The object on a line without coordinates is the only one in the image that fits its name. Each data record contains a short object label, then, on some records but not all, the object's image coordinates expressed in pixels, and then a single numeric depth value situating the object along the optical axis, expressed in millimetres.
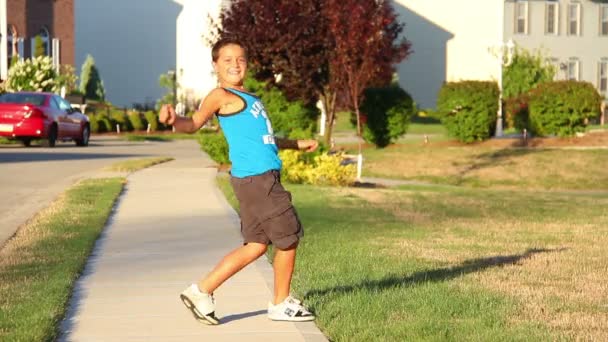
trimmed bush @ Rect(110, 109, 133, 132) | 52125
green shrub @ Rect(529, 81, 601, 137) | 37281
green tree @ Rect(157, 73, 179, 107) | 62094
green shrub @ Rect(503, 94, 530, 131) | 39125
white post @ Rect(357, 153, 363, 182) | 25898
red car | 35562
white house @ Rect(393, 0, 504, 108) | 68938
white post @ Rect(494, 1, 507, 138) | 38750
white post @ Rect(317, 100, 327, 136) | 53419
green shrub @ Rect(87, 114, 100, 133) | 50719
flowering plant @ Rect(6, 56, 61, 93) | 50594
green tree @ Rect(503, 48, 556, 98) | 58066
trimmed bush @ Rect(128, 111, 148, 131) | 53000
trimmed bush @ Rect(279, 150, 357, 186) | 23828
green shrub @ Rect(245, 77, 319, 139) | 34594
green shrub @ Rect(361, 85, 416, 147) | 36375
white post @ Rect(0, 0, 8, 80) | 56125
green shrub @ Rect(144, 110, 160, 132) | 53188
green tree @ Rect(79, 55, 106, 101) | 62594
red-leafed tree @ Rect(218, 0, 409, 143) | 28062
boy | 8539
